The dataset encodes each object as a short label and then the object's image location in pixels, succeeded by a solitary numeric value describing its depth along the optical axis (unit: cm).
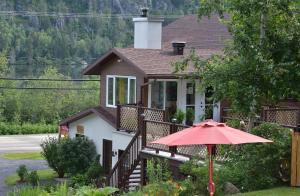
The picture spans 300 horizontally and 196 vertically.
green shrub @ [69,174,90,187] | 2480
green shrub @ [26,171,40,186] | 2702
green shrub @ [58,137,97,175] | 2736
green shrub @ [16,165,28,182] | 2808
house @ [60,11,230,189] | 2428
